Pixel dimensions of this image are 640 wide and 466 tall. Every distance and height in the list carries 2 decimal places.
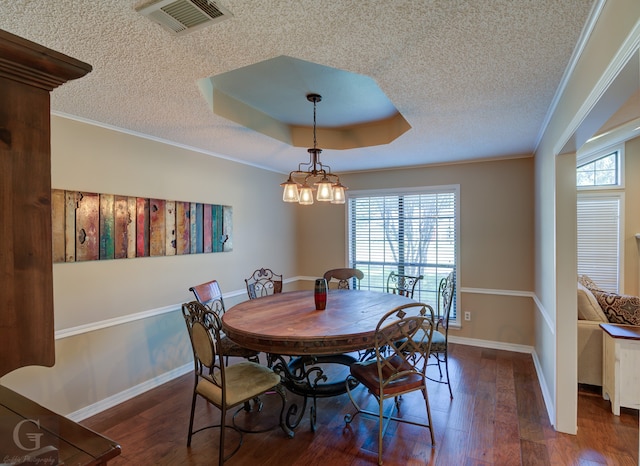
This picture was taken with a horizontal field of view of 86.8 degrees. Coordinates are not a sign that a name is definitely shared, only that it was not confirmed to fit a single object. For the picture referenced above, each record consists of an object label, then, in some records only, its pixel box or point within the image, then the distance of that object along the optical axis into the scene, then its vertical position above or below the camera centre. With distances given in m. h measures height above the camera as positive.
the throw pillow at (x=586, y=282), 3.92 -0.64
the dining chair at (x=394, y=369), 2.21 -0.99
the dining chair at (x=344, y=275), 4.41 -0.59
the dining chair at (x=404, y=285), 4.08 -0.72
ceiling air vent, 1.38 +0.93
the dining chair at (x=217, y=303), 2.88 -0.70
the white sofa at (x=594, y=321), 2.96 -0.83
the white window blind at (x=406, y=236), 4.60 -0.09
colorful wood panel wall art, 2.62 +0.04
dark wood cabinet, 0.73 +0.08
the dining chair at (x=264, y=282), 4.09 -0.66
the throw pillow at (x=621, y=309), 2.96 -0.72
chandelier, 2.79 +0.34
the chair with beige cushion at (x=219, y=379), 2.11 -1.02
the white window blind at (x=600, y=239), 5.00 -0.17
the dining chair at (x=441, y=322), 2.98 -0.91
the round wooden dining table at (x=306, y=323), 2.18 -0.67
